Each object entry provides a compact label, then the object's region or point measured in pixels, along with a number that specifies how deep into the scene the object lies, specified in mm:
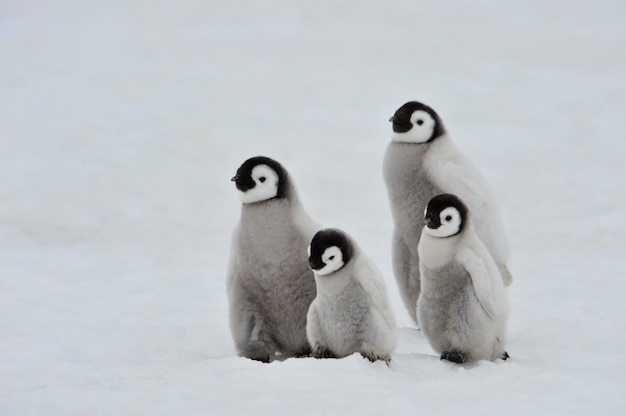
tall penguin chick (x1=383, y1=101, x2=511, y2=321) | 10609
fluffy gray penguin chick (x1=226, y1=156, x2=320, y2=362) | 9773
